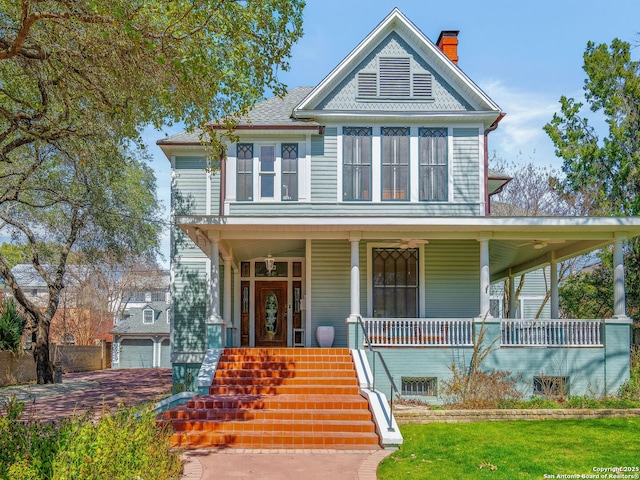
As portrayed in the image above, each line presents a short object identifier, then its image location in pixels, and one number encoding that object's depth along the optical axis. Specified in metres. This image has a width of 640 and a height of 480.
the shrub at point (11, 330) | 22.14
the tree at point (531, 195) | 24.77
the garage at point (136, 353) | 34.72
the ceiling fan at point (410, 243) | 14.08
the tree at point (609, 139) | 18.39
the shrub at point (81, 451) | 5.62
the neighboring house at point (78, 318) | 34.75
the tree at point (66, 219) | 16.72
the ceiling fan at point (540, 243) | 13.71
